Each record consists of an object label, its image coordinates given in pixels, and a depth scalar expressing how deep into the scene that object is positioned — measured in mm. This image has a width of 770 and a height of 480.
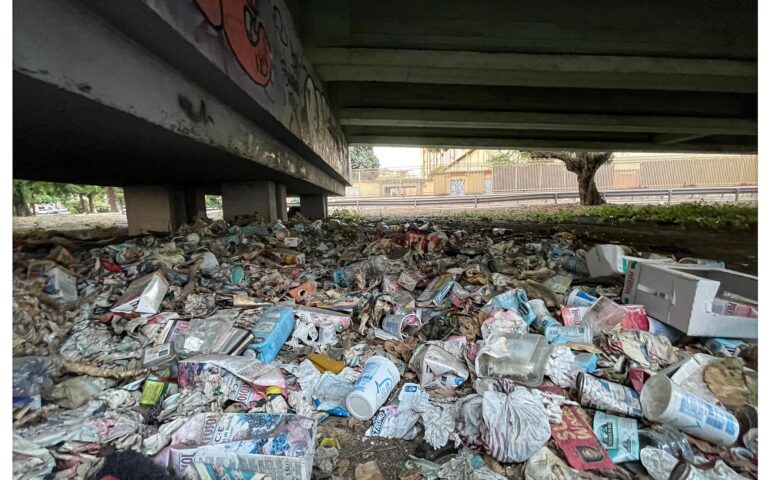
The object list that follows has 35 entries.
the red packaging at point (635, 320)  2008
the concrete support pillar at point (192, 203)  6641
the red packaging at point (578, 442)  1210
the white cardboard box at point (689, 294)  1822
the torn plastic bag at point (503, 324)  1953
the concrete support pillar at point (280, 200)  6752
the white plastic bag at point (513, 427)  1196
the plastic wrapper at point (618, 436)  1249
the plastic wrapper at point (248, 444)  1144
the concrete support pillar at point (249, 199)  6199
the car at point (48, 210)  14816
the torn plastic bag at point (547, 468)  1156
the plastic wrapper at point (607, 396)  1403
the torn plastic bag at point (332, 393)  1540
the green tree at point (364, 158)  40188
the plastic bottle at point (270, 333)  1838
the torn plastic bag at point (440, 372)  1659
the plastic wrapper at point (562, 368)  1586
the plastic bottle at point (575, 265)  3225
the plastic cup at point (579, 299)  2315
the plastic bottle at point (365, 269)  3146
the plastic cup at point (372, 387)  1491
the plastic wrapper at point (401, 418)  1426
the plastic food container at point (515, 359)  1595
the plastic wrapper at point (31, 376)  1356
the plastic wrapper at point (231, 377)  1552
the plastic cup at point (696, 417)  1268
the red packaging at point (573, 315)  2143
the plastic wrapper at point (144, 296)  2150
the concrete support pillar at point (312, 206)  11398
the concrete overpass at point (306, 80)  1761
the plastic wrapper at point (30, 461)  1132
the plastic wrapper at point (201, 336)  1840
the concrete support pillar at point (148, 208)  5789
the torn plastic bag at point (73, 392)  1463
